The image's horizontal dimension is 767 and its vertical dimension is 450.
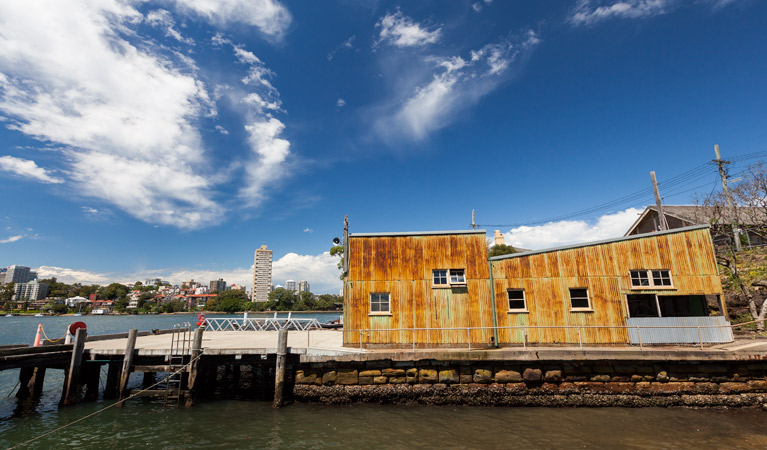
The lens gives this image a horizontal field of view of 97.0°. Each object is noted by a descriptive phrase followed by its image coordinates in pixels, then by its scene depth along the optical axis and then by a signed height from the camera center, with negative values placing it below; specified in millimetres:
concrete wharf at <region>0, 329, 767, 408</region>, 13383 -3073
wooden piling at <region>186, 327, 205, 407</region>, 14688 -2662
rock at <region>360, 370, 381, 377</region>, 14401 -3139
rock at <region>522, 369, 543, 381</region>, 13859 -3232
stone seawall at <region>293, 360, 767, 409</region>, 13398 -3567
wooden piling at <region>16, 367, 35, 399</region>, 16312 -3688
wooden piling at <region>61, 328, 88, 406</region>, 14844 -2944
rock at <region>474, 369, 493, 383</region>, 14062 -3283
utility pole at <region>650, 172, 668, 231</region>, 25634 +6793
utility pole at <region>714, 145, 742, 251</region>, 27100 +7141
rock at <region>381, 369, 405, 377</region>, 14375 -3129
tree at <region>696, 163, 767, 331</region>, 22122 +5612
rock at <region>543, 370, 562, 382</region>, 13914 -3296
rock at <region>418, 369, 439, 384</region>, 14258 -3279
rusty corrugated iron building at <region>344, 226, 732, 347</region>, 15625 +205
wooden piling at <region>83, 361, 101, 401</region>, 16438 -3554
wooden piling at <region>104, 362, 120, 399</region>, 16297 -3725
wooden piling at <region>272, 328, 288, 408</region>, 14125 -2837
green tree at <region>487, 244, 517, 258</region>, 45469 +6098
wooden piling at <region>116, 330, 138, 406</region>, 14809 -2536
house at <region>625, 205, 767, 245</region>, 26391 +6278
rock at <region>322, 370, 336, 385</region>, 14547 -3341
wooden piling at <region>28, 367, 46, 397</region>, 16469 -3680
